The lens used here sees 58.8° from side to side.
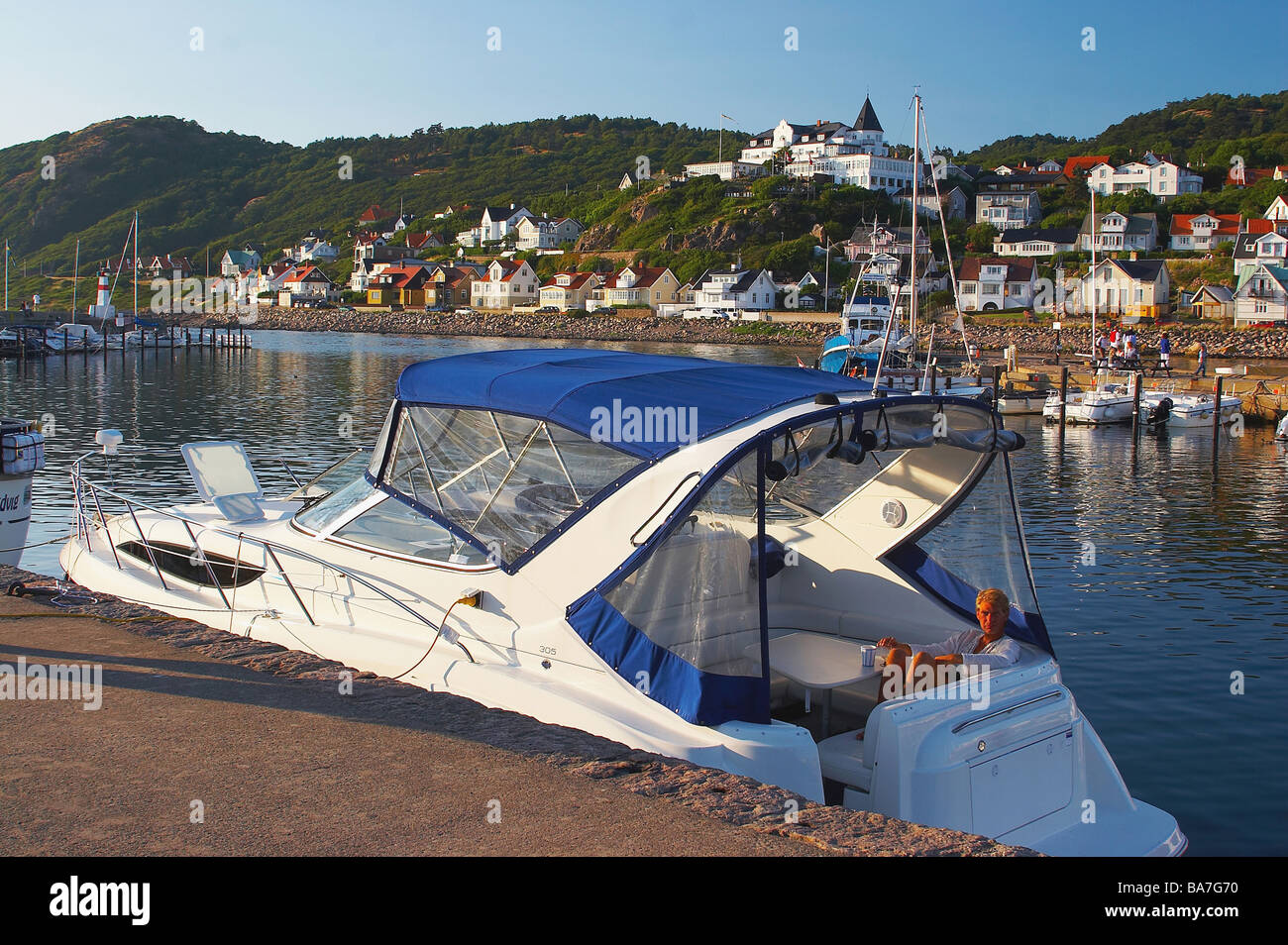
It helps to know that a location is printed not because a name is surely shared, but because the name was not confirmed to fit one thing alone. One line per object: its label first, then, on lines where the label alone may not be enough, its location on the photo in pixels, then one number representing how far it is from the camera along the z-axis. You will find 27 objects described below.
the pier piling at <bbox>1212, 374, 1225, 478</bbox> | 35.62
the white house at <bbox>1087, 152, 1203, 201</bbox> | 146.38
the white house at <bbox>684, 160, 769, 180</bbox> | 179.00
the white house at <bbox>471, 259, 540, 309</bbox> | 146.62
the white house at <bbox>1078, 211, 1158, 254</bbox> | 121.56
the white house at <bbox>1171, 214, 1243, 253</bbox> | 119.69
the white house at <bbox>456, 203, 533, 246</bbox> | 184.50
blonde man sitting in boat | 7.46
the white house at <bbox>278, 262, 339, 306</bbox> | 162.88
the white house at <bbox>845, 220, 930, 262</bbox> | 123.43
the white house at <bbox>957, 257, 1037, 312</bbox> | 110.25
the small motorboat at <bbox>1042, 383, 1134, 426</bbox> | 41.72
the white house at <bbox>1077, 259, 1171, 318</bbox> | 95.81
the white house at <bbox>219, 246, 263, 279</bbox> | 190.62
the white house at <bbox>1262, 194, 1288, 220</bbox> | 119.94
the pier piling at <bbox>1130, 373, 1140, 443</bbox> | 36.78
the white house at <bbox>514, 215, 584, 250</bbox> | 173.38
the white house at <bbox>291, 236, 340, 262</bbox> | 188.88
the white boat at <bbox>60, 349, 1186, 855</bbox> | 6.89
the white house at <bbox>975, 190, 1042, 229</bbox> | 147.75
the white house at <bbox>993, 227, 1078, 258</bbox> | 122.50
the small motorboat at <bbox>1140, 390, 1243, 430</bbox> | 40.84
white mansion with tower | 168.75
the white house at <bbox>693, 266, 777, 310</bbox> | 122.50
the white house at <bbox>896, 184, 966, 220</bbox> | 153.50
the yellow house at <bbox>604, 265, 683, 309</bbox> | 133.00
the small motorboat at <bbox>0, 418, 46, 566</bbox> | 14.48
